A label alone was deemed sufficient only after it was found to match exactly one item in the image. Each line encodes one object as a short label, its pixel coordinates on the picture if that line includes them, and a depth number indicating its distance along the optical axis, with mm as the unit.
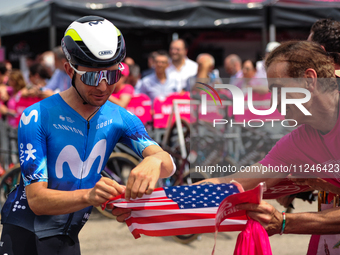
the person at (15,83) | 8594
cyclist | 2076
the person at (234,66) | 10211
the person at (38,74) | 7641
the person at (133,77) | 10592
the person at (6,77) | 10914
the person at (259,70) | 9219
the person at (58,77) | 7235
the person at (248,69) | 9742
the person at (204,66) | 7610
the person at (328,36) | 3229
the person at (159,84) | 8156
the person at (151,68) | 12377
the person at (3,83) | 9352
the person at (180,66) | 8191
